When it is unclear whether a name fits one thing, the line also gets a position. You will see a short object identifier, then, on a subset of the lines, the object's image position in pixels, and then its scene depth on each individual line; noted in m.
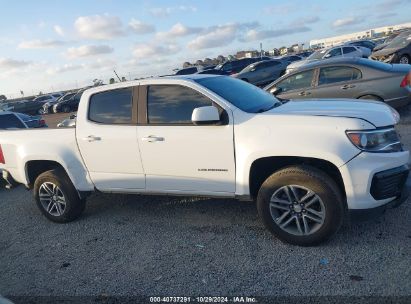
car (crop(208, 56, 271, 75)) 28.03
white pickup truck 3.77
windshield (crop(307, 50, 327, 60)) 22.85
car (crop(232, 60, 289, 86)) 21.47
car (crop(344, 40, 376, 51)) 31.31
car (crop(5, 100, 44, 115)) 39.09
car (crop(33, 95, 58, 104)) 42.98
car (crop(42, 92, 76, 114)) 34.59
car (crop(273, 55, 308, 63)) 26.76
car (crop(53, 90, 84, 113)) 32.75
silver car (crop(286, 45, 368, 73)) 22.77
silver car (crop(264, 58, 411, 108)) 8.52
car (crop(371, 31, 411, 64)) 16.39
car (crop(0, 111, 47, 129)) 9.77
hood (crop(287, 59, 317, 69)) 19.82
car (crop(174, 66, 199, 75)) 28.71
